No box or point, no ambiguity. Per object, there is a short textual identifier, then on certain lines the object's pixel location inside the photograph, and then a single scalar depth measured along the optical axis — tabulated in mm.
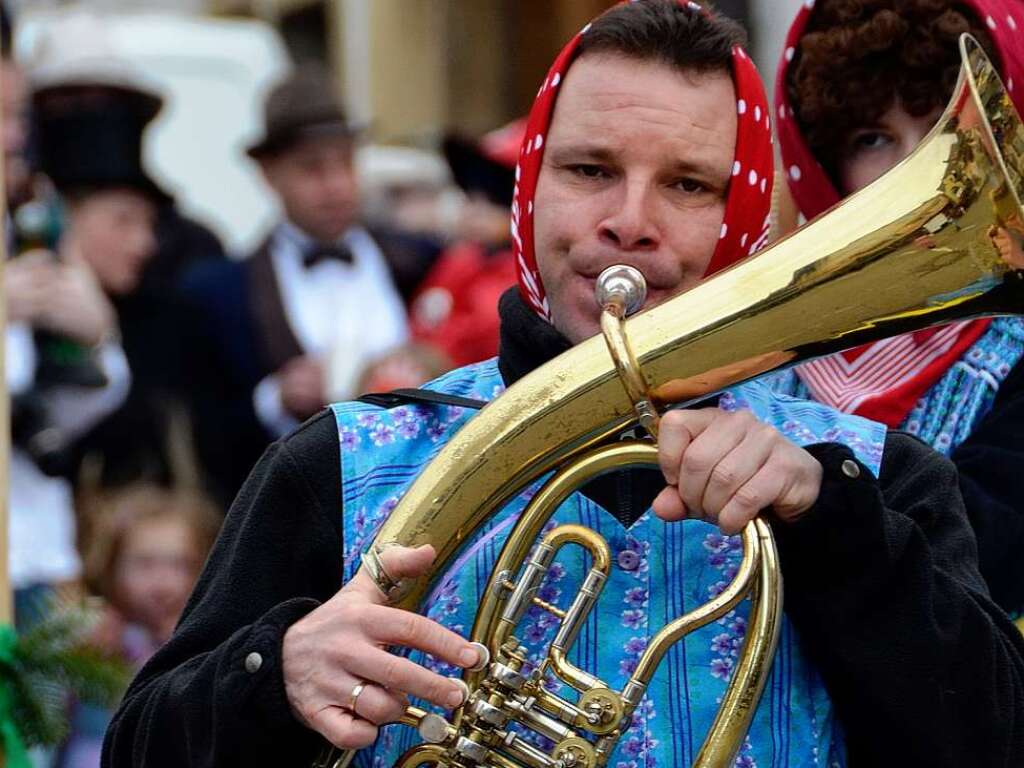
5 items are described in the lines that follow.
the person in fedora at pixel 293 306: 12883
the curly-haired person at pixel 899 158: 5988
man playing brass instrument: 4605
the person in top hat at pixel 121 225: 12602
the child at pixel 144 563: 10945
